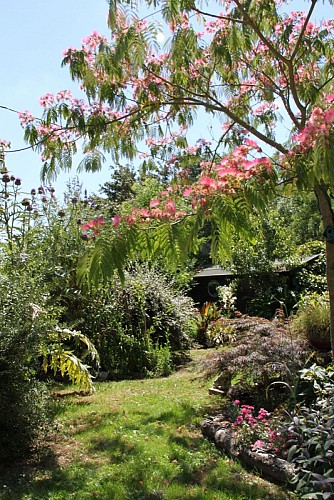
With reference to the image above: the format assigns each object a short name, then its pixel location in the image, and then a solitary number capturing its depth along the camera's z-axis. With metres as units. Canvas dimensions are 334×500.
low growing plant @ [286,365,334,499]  3.26
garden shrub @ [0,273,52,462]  4.17
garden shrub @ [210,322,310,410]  5.42
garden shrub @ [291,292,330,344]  6.31
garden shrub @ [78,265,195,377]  8.74
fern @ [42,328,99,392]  5.55
